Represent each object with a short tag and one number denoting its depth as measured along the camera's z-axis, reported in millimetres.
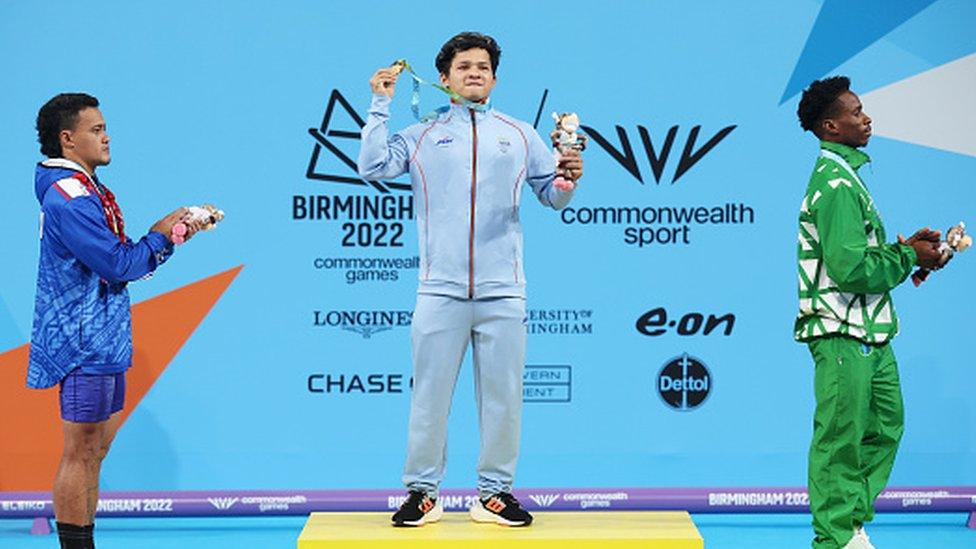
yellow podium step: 8875
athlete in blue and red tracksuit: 9547
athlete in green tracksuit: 9570
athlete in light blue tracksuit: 9164
